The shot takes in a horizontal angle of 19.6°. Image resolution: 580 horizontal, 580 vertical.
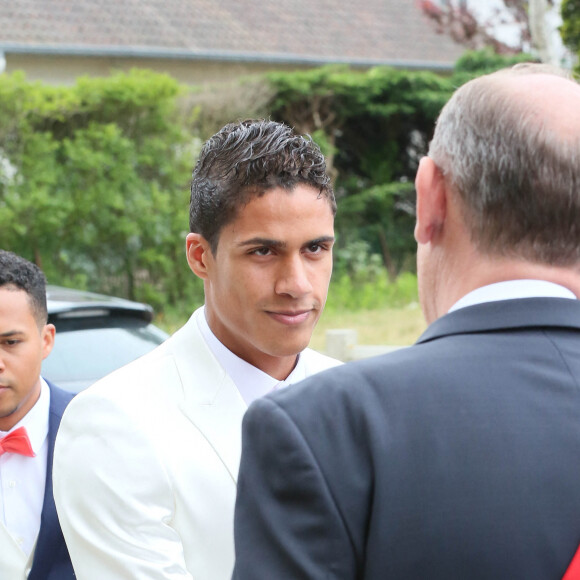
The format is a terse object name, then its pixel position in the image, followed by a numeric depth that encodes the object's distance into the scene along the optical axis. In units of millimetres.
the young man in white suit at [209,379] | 1602
